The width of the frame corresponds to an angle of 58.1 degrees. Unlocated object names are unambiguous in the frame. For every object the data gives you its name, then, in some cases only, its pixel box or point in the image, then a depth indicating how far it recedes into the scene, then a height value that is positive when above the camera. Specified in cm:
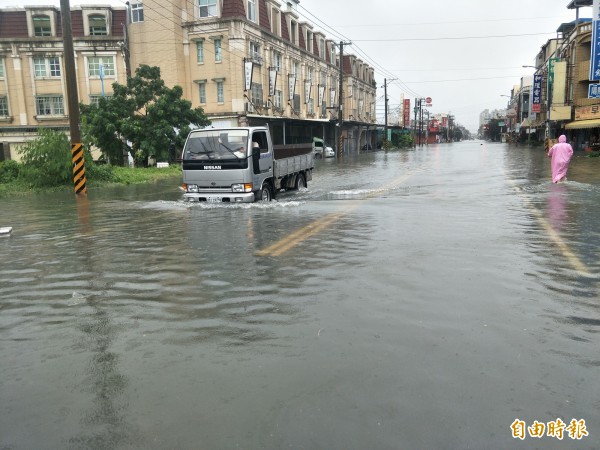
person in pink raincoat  1719 -84
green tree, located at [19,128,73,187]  2161 -75
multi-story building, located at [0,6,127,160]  4212 +620
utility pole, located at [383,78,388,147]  8111 +637
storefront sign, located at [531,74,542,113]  6494 +460
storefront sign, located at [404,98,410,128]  10475 +535
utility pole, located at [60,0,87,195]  1805 +118
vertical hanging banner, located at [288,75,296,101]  4966 +485
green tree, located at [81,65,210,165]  3036 +121
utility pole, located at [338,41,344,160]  5173 +74
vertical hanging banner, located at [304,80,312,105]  5494 +483
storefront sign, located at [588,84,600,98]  3778 +282
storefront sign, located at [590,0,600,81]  3300 +521
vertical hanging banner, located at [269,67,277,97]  4472 +481
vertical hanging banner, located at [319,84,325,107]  5912 +476
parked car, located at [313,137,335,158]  5320 -129
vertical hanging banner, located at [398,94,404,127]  11954 +406
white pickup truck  1370 -66
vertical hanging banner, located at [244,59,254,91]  3997 +481
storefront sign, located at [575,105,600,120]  4342 +156
